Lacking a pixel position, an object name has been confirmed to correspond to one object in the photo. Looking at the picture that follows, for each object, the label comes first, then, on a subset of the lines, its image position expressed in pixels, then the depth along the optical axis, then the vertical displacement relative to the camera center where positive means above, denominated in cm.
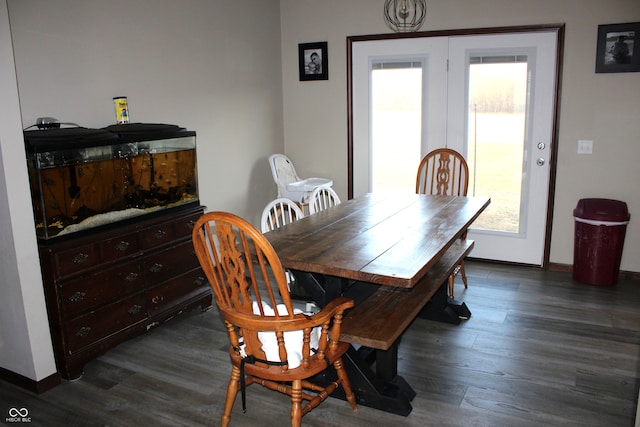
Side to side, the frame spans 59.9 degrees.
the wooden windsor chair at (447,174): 416 -56
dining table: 236 -66
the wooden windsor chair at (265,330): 210 -85
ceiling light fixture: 447 +75
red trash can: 407 -102
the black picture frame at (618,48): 406 +37
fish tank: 276 -33
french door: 446 -9
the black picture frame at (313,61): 519 +44
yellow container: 343 +2
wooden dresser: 284 -94
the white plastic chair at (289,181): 486 -65
